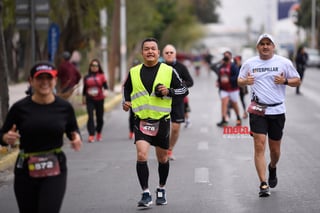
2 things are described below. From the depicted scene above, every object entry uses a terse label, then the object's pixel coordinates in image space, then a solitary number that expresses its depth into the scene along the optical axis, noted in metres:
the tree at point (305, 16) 95.50
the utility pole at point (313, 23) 88.66
